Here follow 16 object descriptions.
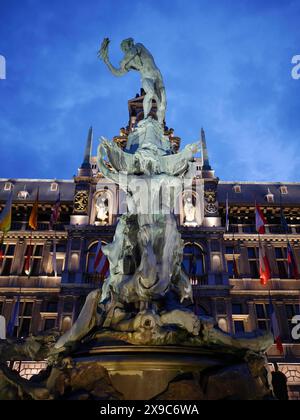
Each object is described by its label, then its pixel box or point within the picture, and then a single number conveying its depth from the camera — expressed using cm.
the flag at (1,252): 2746
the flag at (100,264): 2227
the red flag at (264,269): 2397
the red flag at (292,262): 2439
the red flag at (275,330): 2141
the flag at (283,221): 2640
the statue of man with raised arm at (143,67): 1026
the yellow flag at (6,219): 2353
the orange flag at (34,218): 2548
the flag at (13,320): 2236
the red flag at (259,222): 2404
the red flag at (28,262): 2568
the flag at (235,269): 2779
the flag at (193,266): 2607
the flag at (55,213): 2652
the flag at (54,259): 2544
